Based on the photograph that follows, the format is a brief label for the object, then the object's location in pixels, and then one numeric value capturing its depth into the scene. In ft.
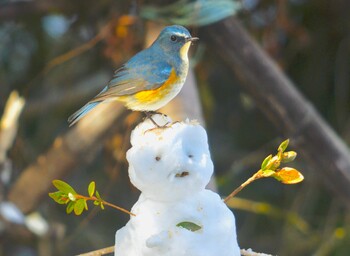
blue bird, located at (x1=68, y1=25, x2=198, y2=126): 11.07
